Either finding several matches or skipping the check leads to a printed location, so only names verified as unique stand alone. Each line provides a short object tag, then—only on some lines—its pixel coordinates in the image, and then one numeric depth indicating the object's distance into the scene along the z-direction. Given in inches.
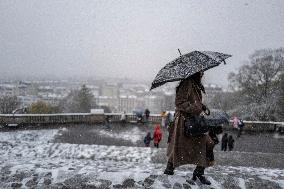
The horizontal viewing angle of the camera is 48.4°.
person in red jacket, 552.1
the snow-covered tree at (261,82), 1384.1
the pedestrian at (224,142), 583.5
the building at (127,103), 6879.9
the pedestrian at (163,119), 813.2
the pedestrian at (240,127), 736.0
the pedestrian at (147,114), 830.5
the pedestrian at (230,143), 592.4
